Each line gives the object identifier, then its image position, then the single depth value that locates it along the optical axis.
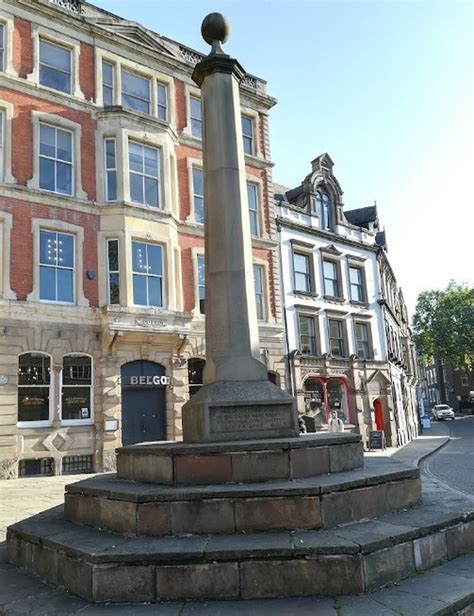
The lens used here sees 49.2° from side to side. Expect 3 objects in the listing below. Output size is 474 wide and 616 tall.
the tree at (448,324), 58.56
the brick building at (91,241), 16.09
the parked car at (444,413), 64.81
